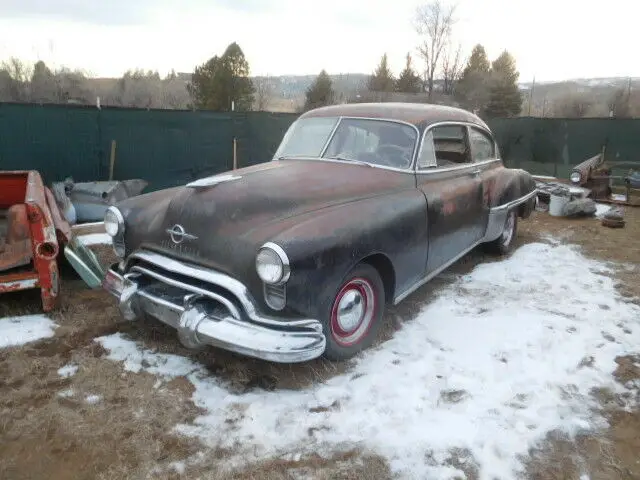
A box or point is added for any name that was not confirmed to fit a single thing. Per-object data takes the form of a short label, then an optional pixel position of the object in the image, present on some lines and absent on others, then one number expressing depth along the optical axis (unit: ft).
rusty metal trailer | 11.96
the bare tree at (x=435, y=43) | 142.24
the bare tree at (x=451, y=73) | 143.64
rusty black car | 9.01
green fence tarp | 27.14
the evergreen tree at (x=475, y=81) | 124.47
